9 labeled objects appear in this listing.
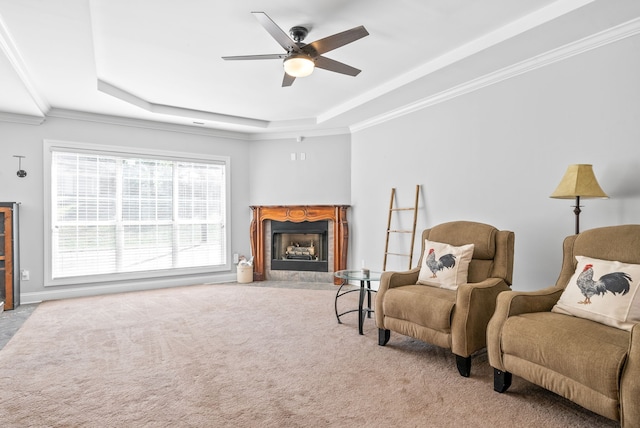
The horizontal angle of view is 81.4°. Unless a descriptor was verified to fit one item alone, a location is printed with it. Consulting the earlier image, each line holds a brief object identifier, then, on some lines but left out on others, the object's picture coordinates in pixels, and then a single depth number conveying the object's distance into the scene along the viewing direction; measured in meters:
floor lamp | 2.72
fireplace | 6.04
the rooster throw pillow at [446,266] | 3.07
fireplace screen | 6.24
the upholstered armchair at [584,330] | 1.75
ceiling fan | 2.66
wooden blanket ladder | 4.68
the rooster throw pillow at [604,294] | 2.03
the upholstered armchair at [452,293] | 2.58
